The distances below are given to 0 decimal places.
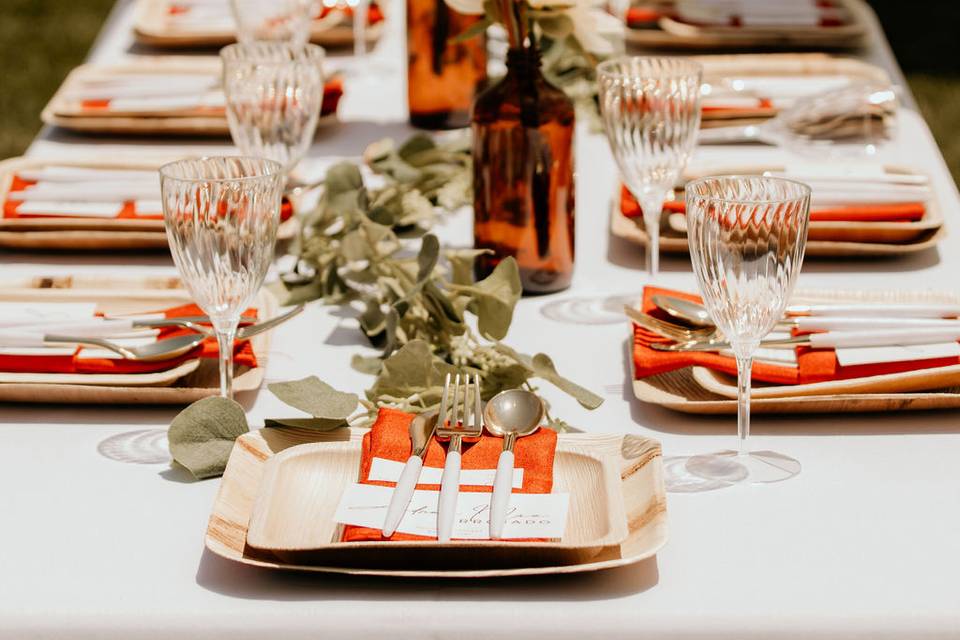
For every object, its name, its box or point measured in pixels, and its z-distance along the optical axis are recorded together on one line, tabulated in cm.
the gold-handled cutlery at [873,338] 165
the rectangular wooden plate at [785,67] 238
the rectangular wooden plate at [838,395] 161
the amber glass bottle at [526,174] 183
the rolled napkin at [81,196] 197
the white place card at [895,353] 163
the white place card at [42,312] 170
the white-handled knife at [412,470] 143
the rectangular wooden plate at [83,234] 193
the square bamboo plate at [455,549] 140
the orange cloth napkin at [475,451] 149
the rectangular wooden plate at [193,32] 269
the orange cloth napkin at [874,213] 193
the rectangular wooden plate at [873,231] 192
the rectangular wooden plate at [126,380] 163
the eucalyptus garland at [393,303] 156
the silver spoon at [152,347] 166
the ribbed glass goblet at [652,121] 180
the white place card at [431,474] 149
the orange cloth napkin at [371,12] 282
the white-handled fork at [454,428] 144
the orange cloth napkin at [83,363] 166
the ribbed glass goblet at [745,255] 148
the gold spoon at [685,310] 171
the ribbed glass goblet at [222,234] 153
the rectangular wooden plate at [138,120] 224
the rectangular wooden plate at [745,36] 262
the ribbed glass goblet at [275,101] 190
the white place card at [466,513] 143
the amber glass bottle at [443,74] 228
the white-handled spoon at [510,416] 153
